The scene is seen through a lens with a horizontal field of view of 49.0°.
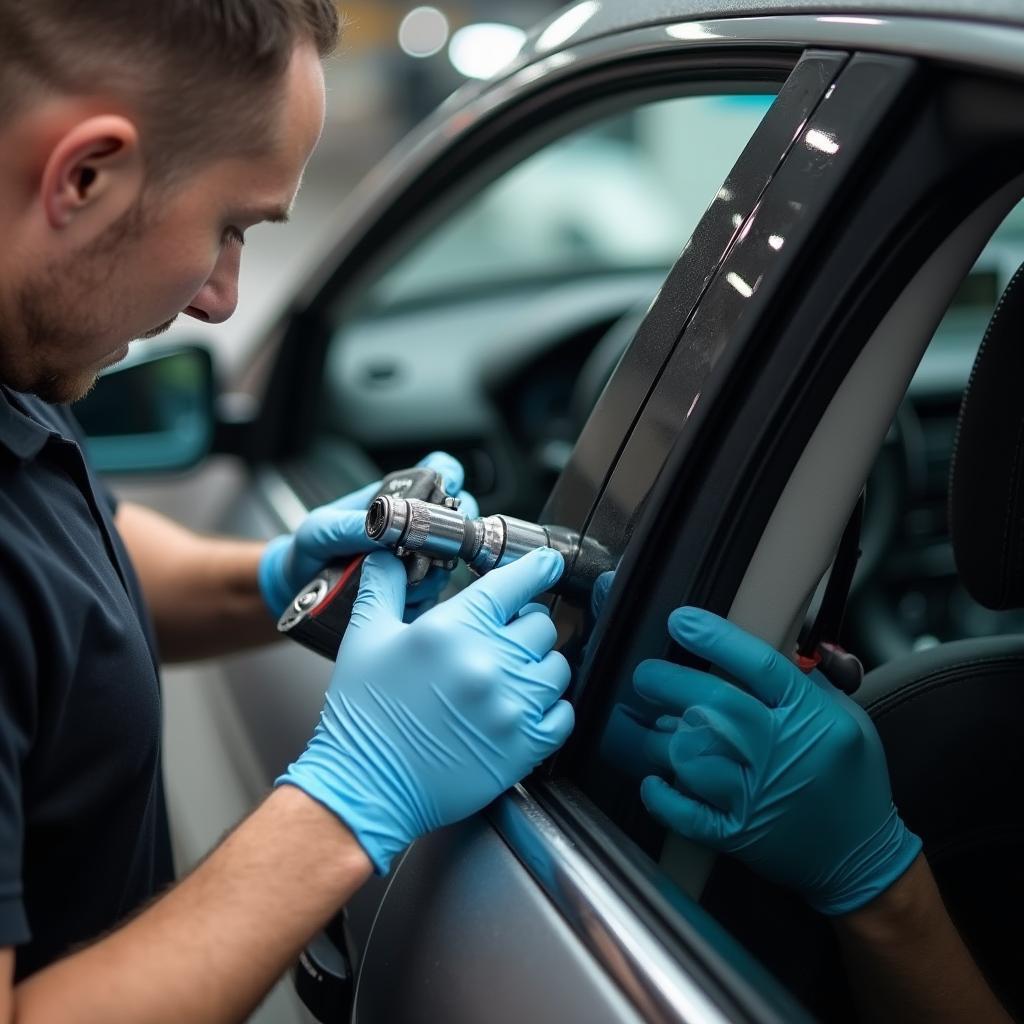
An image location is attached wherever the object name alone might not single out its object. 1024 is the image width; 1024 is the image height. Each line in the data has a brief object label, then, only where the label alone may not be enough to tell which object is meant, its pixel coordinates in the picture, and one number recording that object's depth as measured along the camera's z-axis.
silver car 0.89
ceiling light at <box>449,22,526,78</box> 7.57
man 0.92
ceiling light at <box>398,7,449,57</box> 11.66
